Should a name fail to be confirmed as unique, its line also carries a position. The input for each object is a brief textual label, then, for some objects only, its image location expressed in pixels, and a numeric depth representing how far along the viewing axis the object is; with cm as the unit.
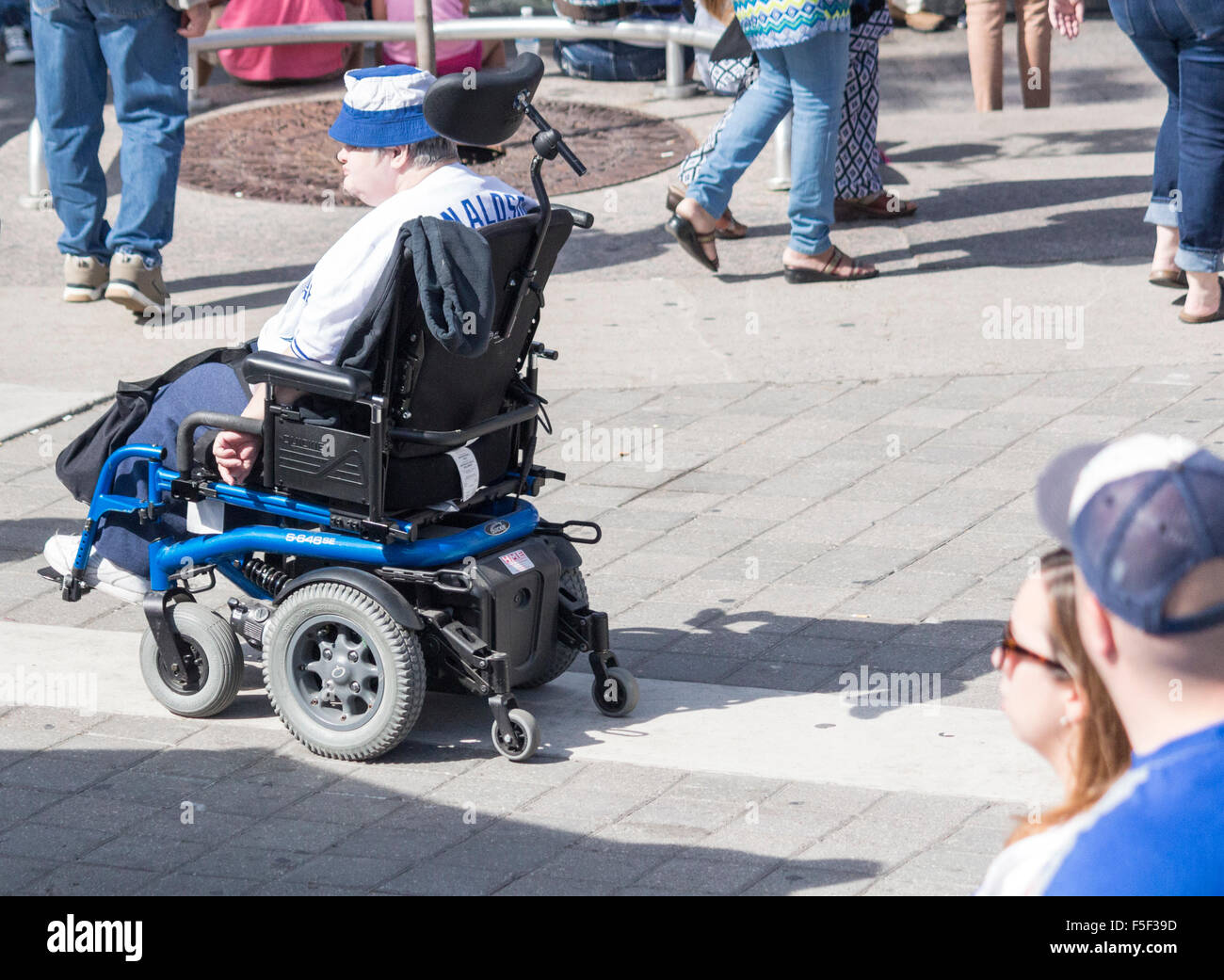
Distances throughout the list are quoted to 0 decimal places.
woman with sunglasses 374
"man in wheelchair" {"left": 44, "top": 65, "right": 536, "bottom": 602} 820
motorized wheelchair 820
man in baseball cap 338
